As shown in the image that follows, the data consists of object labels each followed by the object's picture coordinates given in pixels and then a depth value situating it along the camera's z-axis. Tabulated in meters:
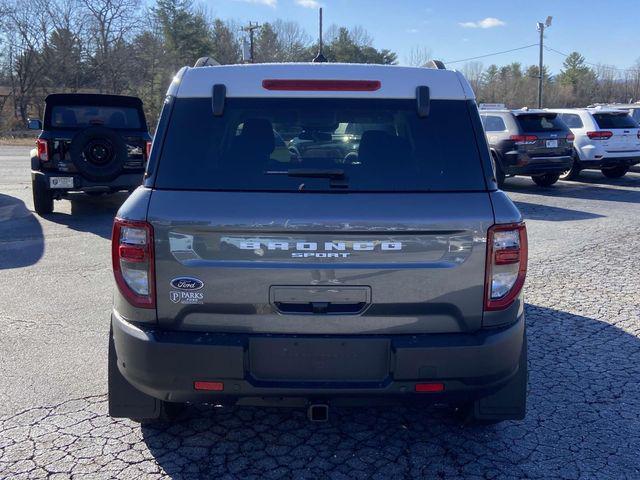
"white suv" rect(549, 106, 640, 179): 14.76
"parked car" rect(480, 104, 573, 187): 13.27
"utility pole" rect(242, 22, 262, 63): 48.00
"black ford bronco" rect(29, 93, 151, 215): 9.20
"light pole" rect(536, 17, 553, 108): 39.88
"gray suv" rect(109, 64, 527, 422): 2.58
